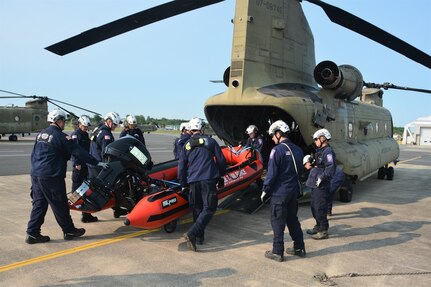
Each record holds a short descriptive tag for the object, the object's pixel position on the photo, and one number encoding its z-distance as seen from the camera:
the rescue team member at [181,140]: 8.23
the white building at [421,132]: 58.88
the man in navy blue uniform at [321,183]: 5.76
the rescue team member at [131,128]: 7.98
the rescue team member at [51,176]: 5.13
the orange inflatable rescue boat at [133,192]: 5.28
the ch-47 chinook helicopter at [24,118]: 27.48
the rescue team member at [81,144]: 6.72
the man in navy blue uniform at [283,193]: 4.75
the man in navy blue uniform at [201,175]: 5.11
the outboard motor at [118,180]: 5.49
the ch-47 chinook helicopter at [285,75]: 7.88
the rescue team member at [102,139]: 6.56
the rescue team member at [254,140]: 8.13
